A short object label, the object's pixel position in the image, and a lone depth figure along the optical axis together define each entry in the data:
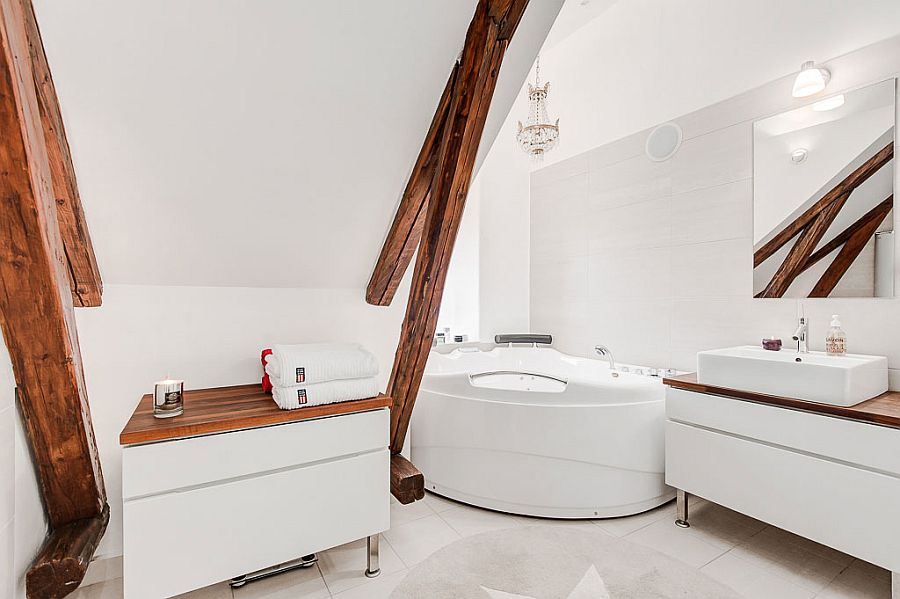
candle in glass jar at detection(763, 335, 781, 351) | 2.29
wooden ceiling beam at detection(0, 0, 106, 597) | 1.06
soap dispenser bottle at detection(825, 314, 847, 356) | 2.09
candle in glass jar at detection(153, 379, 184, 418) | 1.60
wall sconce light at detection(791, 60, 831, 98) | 2.23
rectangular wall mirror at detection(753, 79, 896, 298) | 2.08
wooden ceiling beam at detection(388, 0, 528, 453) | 1.60
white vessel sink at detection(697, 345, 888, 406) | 1.79
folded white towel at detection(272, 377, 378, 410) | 1.73
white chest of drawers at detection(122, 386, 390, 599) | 1.48
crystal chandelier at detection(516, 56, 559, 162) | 2.82
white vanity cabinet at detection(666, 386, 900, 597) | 1.66
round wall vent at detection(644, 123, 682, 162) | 2.90
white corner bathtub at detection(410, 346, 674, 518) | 2.37
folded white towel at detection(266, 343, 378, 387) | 1.74
